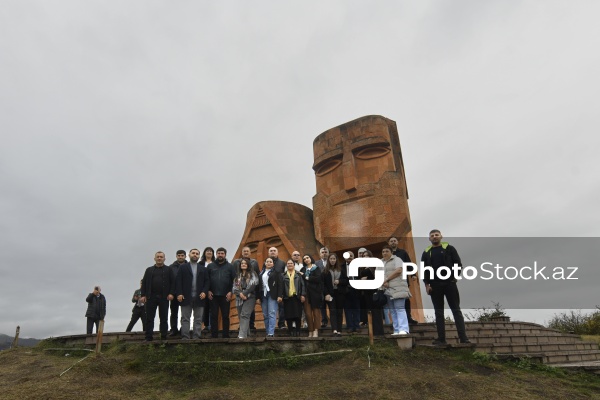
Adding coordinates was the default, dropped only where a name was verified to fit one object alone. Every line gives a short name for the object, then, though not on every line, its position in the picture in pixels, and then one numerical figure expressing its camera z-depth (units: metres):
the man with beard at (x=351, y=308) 8.70
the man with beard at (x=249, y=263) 8.32
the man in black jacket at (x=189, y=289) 8.03
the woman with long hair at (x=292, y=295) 8.09
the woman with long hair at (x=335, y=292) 8.42
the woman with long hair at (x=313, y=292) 8.24
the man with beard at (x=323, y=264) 9.20
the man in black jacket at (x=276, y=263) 8.30
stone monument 12.97
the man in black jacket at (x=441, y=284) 7.12
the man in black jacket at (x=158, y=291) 7.98
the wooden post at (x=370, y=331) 7.02
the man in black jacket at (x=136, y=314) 10.14
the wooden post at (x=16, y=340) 10.86
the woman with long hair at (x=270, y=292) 8.01
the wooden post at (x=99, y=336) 7.01
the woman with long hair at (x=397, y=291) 7.37
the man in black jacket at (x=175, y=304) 8.52
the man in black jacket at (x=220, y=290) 8.11
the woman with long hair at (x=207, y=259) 9.12
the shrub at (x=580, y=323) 18.14
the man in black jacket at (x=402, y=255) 8.62
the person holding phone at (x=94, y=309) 11.52
